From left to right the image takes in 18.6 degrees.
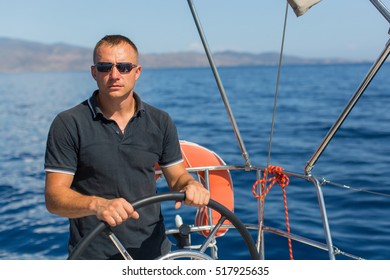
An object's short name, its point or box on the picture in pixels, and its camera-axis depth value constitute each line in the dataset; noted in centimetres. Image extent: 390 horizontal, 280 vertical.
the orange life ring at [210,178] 452
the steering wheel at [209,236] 347
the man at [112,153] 367
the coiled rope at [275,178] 417
